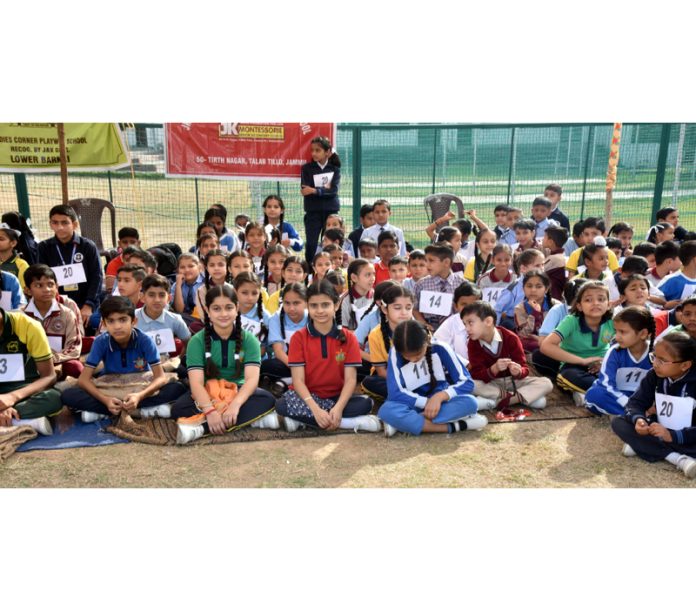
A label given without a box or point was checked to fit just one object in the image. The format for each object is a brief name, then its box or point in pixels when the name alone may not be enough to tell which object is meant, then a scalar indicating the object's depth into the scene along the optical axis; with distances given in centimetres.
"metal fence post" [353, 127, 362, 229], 974
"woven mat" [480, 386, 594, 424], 455
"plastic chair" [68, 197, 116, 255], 884
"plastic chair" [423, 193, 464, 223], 944
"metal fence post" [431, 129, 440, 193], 1034
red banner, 953
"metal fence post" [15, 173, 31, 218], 927
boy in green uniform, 431
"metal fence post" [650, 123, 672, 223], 1047
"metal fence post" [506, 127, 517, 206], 1050
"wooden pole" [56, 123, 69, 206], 783
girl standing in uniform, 857
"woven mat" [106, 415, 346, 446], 427
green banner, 905
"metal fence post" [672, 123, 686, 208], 1040
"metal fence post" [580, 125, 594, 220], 1082
